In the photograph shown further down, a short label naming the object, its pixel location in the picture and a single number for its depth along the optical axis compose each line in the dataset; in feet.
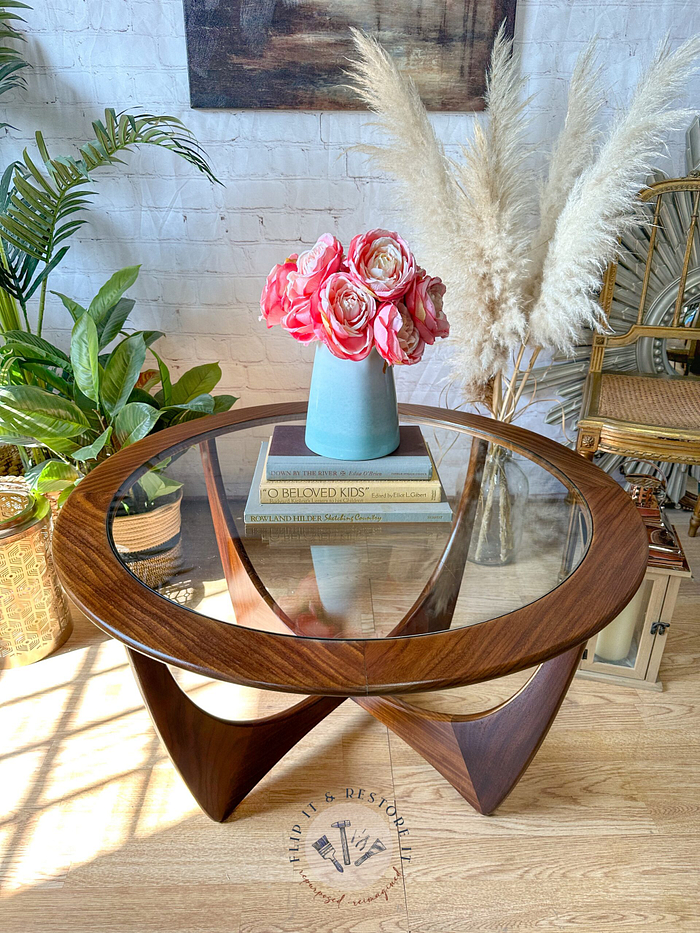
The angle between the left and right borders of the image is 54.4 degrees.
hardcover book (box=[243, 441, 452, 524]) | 3.29
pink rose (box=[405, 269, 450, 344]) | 3.38
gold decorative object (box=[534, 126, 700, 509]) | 6.16
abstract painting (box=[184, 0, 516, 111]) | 5.54
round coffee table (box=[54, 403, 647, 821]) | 2.45
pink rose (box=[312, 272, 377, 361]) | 3.24
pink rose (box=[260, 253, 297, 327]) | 3.50
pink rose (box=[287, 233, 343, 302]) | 3.30
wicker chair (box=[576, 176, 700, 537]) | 5.17
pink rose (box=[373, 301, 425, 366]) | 3.27
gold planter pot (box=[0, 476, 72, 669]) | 4.88
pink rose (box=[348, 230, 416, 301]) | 3.24
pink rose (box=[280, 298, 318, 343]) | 3.37
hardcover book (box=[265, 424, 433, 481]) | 3.45
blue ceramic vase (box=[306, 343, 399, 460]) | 3.53
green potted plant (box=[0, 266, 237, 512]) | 4.88
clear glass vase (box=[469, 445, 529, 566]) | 3.24
